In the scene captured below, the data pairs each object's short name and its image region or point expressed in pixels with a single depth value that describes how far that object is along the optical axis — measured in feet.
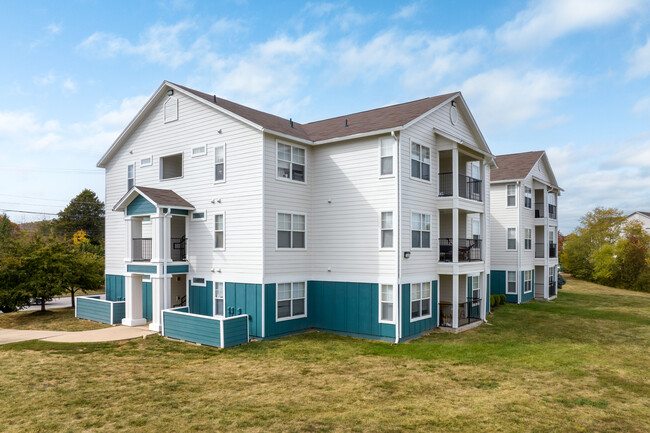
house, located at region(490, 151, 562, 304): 96.68
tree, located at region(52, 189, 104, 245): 190.39
